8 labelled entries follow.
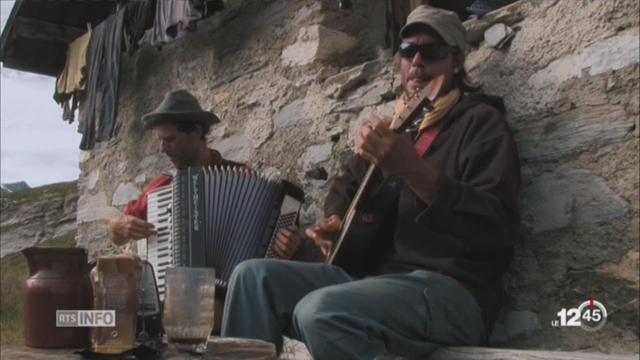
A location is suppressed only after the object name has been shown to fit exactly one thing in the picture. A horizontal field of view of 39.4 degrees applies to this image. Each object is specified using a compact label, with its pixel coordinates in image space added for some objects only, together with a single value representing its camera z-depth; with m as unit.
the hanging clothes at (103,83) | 5.73
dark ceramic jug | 2.10
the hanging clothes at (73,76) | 6.25
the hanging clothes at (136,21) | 5.40
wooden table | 1.99
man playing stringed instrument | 2.47
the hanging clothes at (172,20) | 4.73
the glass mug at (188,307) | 2.13
